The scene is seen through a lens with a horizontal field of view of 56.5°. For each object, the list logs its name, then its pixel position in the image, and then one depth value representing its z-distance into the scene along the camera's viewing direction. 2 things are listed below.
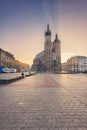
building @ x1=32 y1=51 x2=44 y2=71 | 74.31
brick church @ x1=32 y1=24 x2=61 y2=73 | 73.49
